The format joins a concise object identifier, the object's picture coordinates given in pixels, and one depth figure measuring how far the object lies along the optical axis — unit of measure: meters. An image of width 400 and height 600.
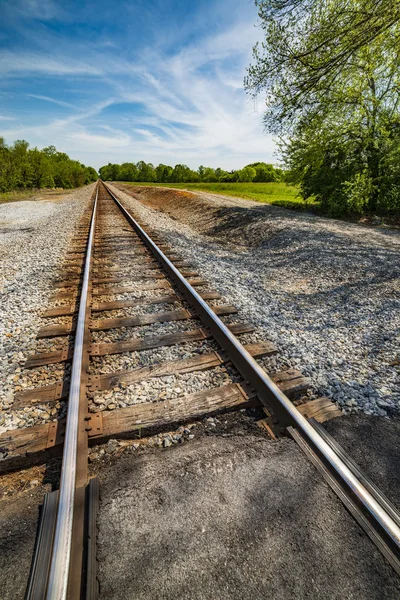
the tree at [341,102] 7.32
